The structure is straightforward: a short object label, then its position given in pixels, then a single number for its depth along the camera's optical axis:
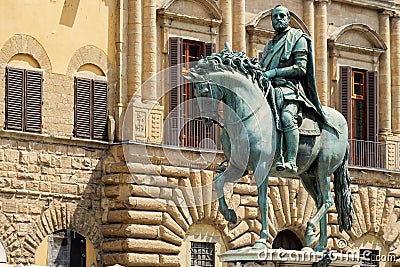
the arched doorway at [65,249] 33.38
